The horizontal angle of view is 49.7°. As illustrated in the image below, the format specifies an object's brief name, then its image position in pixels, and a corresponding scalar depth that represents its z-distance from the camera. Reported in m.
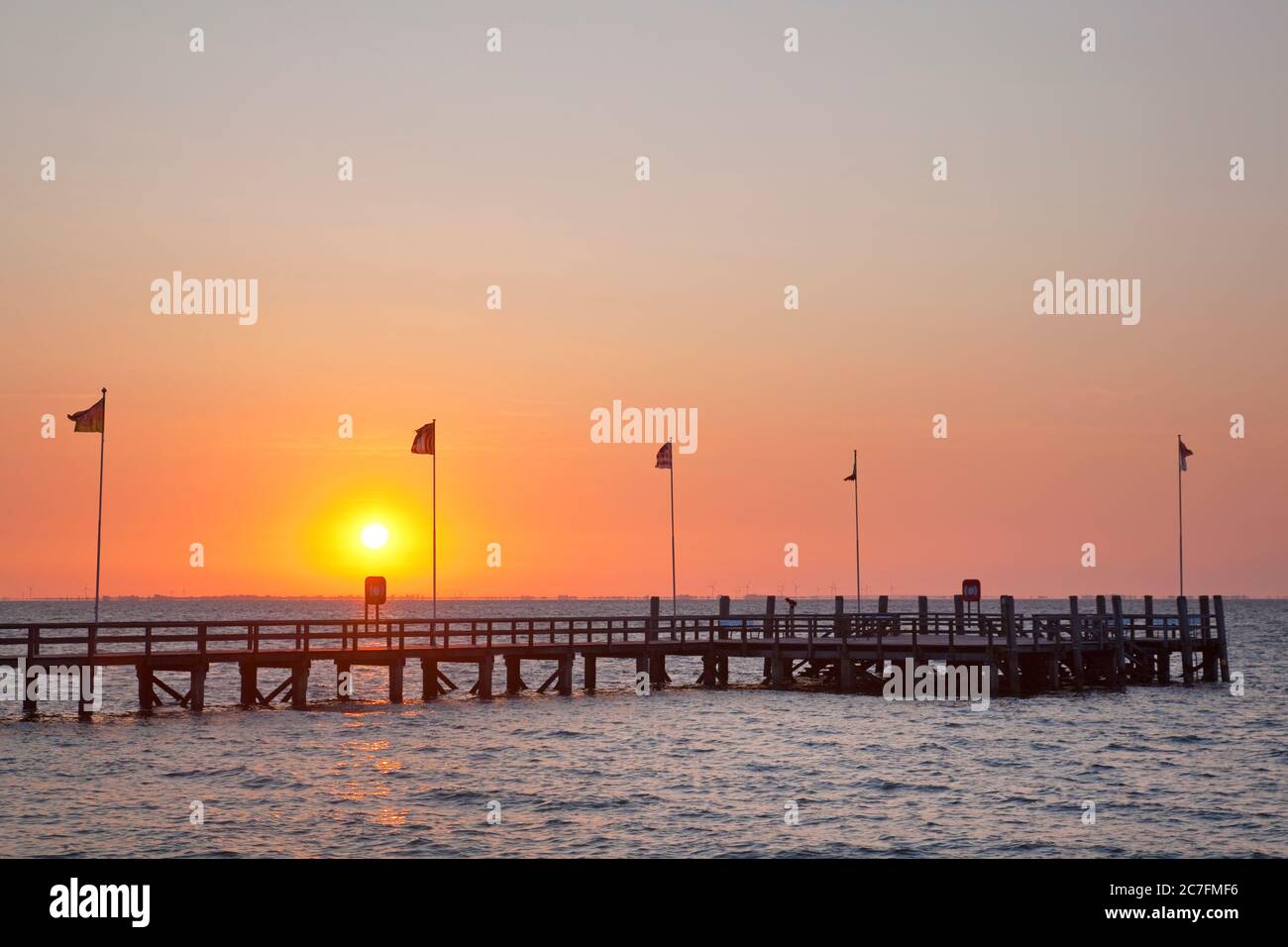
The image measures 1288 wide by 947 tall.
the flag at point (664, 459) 56.72
